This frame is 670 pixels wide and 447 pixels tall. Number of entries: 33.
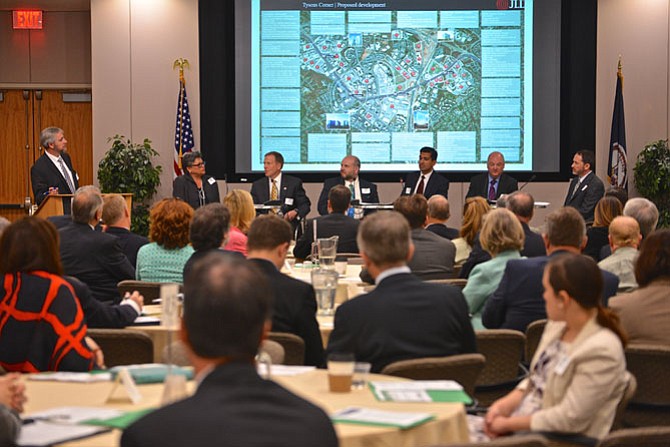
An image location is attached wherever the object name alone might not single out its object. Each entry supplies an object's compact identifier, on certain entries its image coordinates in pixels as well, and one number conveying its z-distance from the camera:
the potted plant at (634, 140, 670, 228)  19.32
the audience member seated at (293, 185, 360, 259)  12.58
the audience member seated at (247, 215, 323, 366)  6.66
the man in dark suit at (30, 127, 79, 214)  16.27
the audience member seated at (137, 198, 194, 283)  9.30
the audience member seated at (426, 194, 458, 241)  11.66
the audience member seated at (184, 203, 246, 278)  8.36
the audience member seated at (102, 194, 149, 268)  10.17
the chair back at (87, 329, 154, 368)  6.46
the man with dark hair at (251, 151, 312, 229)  17.44
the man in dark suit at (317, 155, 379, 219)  17.27
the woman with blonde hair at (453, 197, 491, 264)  10.67
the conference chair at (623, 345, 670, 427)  6.04
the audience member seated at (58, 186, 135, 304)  9.19
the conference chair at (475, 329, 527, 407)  6.72
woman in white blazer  4.76
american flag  19.47
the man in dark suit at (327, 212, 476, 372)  5.71
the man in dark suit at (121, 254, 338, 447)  2.73
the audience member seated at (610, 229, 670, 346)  6.50
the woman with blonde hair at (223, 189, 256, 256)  11.01
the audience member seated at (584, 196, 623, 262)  11.36
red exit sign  21.01
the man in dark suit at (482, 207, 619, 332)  7.39
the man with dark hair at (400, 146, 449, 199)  18.18
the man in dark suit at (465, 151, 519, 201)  18.19
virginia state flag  19.43
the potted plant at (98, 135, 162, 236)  19.32
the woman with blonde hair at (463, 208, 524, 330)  7.97
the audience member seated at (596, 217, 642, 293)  8.54
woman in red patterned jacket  5.98
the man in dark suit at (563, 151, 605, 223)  17.44
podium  14.79
